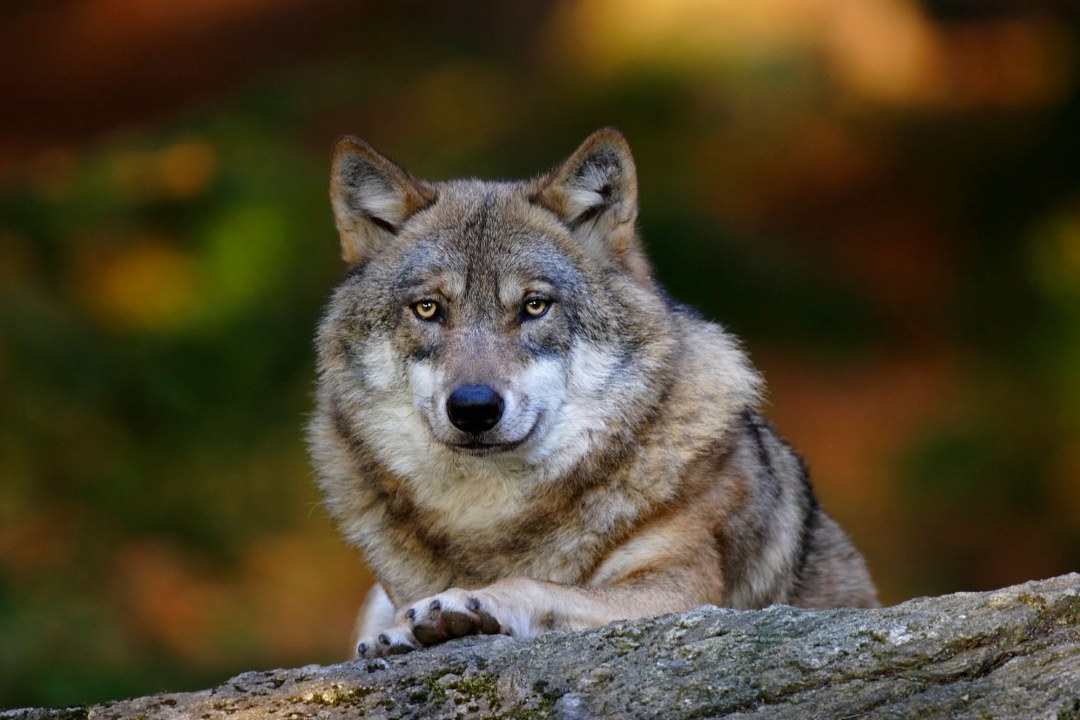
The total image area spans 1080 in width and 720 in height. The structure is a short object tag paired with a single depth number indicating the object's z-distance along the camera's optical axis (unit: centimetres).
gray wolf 1013
